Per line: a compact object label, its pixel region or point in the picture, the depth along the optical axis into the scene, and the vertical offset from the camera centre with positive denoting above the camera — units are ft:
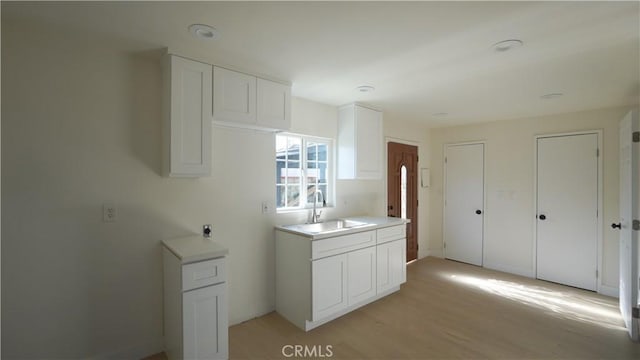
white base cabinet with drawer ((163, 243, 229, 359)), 6.14 -2.89
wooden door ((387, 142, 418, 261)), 14.98 -0.41
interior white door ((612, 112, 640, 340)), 8.61 -1.29
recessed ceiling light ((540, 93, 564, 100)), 10.48 +3.10
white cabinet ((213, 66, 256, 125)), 7.89 +2.37
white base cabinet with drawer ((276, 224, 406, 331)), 8.84 -3.21
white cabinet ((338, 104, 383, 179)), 11.91 +1.59
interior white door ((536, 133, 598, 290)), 12.41 -1.38
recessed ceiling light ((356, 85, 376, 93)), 9.85 +3.18
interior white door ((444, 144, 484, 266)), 15.62 -1.33
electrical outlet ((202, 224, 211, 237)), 8.61 -1.54
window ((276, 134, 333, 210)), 10.90 +0.31
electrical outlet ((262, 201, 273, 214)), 10.00 -0.99
